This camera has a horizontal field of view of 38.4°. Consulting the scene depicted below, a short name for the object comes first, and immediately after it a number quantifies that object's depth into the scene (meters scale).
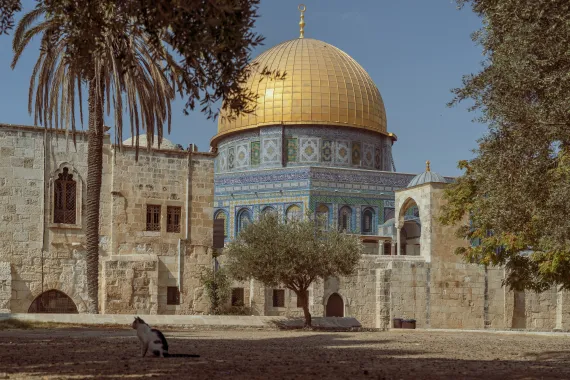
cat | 9.20
